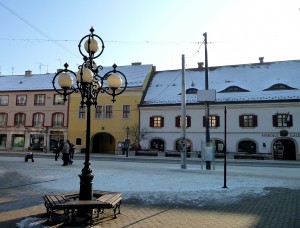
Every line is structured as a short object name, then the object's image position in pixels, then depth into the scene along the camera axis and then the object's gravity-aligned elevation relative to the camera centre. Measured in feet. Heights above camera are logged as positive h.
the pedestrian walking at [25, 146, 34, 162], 62.65 -4.49
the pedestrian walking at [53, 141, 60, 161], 68.49 -3.20
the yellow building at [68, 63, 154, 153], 112.14 +10.03
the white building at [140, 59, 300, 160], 94.51 +12.02
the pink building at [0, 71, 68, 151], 121.87 +10.91
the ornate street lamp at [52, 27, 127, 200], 21.10 +5.26
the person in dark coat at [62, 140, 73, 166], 54.34 -3.14
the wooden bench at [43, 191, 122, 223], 18.00 -4.75
